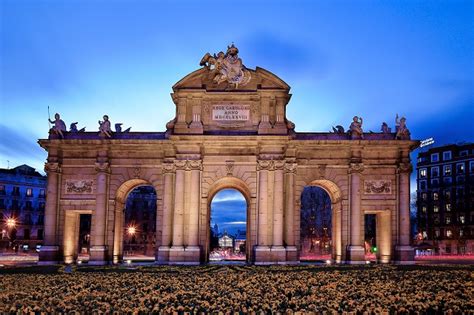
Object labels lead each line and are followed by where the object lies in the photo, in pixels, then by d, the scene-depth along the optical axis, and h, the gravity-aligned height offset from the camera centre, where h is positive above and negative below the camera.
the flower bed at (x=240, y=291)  16.27 -2.93
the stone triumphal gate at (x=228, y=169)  42.00 +3.65
